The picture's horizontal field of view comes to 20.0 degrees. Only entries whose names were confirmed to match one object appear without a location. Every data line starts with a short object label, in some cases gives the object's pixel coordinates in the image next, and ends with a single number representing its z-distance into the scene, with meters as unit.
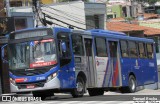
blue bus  19.44
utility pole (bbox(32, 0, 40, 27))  28.69
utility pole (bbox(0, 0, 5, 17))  31.09
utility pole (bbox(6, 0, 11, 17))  27.07
